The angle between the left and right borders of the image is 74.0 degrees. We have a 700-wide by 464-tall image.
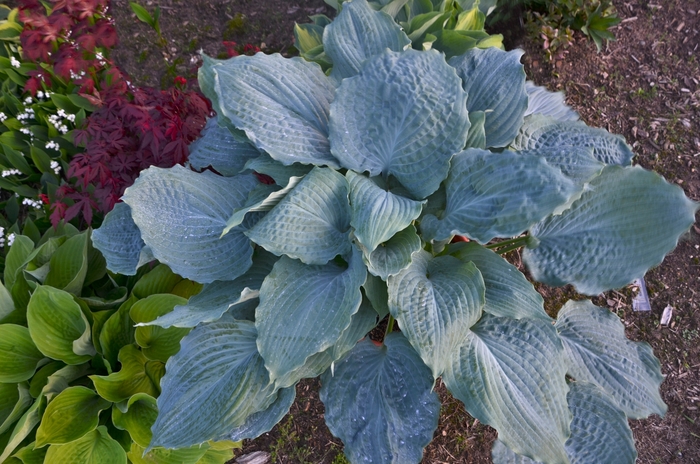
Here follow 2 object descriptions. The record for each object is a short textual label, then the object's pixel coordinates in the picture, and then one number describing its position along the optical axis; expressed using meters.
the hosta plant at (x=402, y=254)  1.07
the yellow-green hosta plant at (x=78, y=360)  1.45
